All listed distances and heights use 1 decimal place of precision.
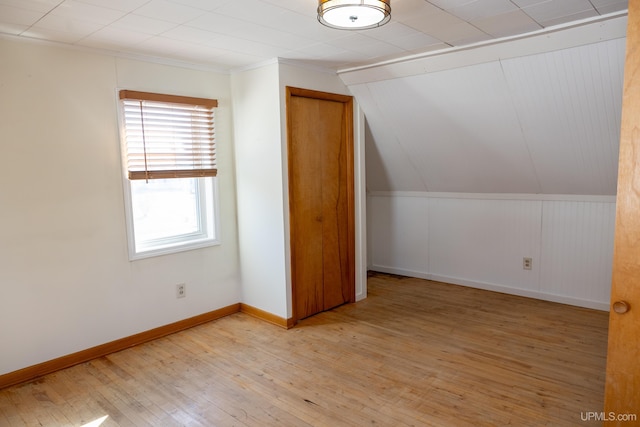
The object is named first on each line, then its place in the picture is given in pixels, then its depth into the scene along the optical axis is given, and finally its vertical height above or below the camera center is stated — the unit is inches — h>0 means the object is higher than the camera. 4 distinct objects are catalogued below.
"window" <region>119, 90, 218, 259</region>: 121.8 +0.9
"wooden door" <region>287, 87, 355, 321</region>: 136.9 -9.8
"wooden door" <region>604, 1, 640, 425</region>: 60.3 -14.7
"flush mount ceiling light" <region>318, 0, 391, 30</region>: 75.2 +29.2
